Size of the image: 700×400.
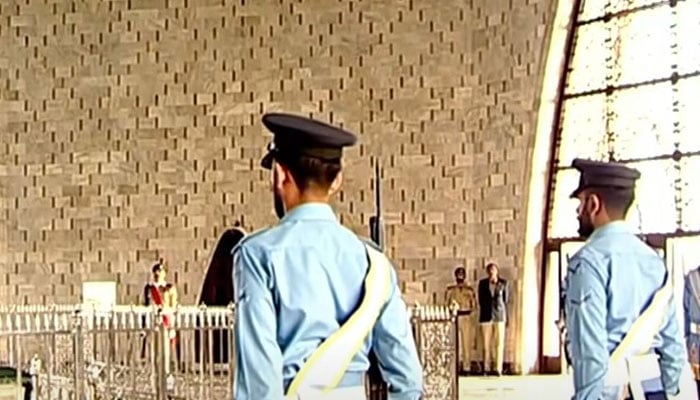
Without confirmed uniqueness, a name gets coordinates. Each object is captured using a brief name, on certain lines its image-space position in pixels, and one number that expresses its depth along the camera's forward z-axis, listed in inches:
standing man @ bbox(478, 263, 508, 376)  616.7
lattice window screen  597.3
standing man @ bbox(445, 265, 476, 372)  622.8
